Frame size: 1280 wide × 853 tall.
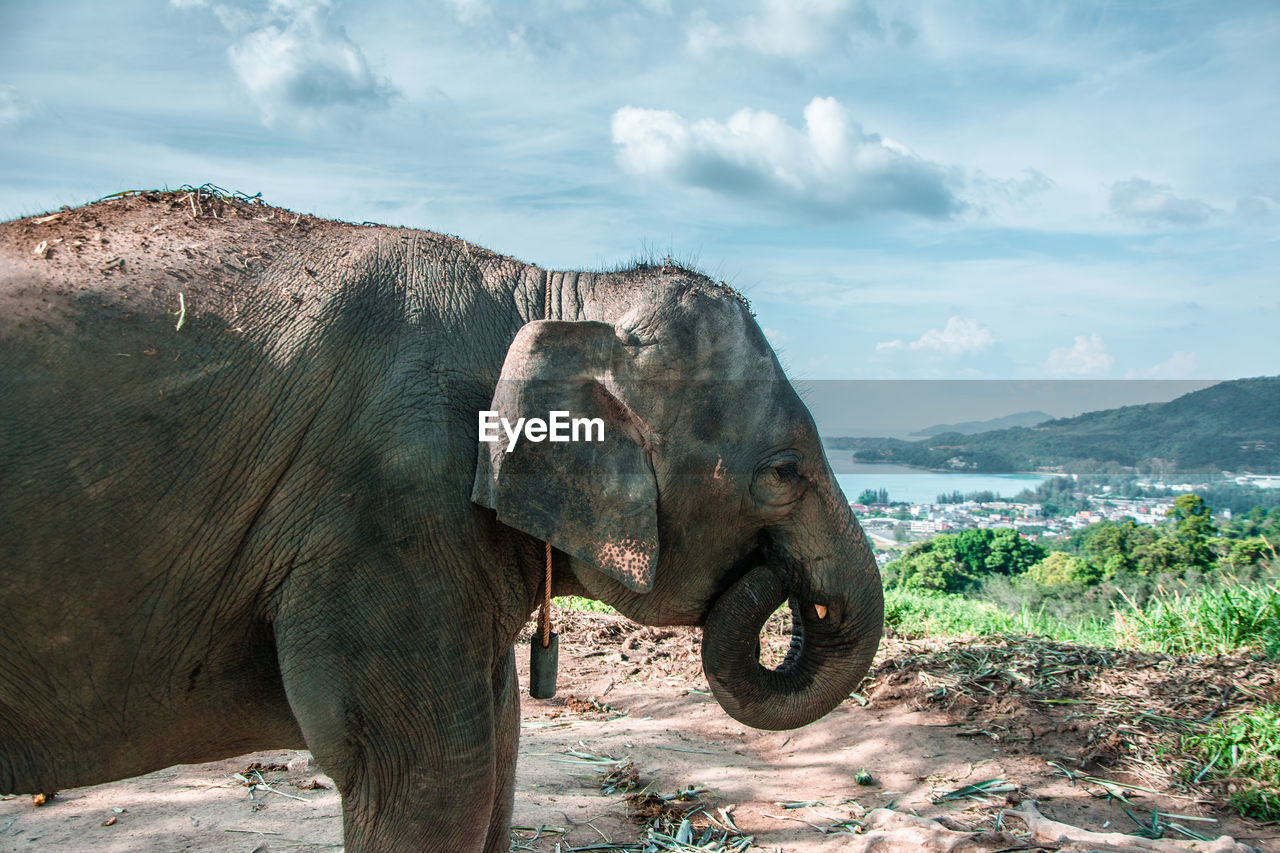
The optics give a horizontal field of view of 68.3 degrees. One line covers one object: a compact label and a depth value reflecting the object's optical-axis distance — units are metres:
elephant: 2.85
